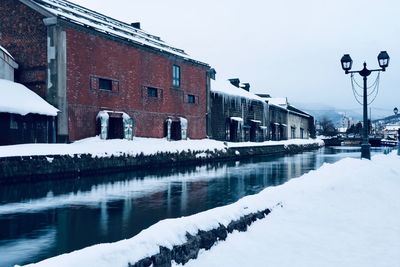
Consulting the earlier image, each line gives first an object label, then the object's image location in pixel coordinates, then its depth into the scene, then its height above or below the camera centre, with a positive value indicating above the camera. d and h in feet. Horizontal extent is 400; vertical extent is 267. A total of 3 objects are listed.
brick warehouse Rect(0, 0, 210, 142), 69.00 +15.75
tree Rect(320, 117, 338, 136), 294.46 +14.61
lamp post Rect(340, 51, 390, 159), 51.75 +9.77
